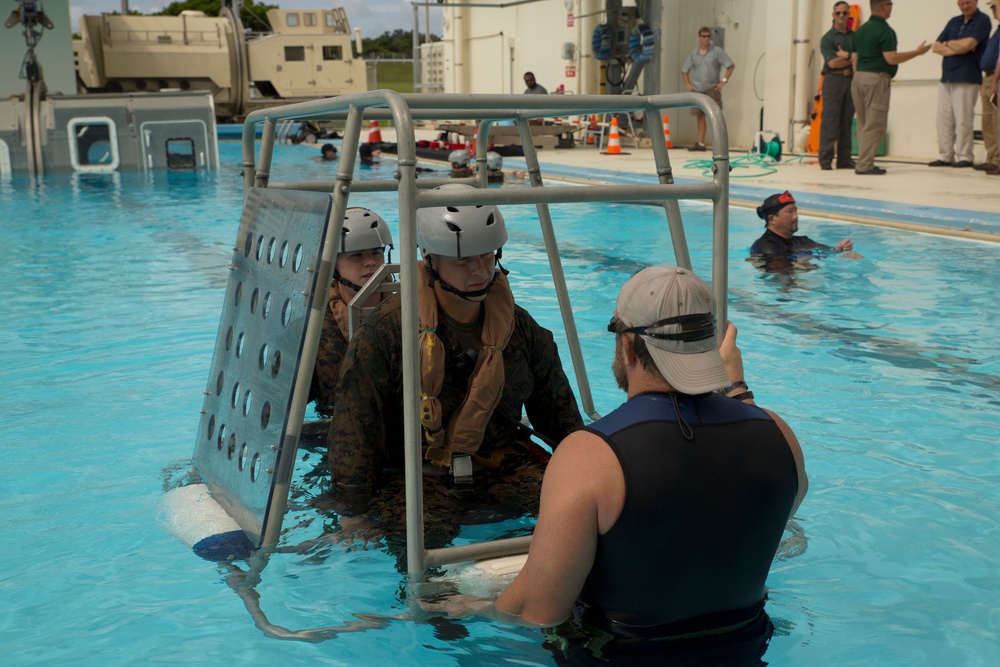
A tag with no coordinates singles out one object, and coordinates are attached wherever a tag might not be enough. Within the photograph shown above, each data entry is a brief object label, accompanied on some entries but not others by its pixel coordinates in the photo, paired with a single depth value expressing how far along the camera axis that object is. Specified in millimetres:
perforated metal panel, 2922
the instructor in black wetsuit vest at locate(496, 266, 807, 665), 2074
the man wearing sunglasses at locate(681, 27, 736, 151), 18484
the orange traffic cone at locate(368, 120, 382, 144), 23141
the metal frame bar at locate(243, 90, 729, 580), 2490
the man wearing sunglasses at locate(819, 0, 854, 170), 14102
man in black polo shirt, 13008
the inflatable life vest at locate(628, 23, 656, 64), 21062
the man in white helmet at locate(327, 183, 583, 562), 3121
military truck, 31438
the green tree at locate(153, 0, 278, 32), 82000
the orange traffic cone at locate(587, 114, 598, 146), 22766
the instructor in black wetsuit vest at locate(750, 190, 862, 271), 8508
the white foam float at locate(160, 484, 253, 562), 3297
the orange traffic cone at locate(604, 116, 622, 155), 19812
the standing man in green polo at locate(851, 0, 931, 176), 13320
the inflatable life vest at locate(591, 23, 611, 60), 22609
